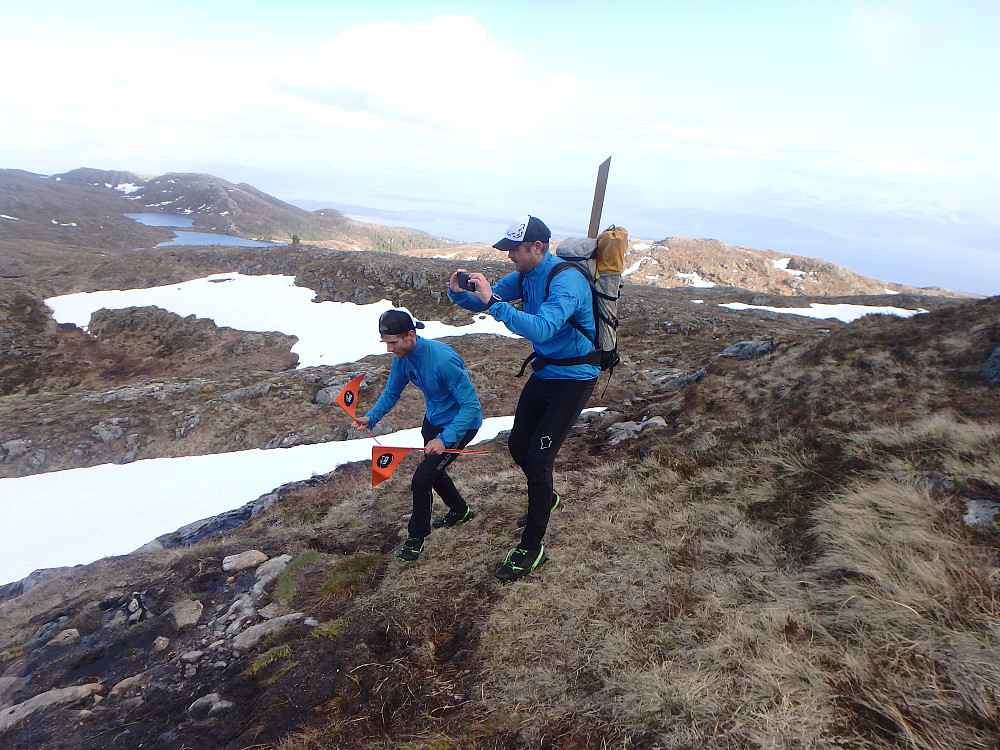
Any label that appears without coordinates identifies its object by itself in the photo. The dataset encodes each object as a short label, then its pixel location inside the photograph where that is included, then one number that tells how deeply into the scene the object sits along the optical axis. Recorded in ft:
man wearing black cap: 17.80
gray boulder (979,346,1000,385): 25.72
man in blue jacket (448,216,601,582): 14.92
